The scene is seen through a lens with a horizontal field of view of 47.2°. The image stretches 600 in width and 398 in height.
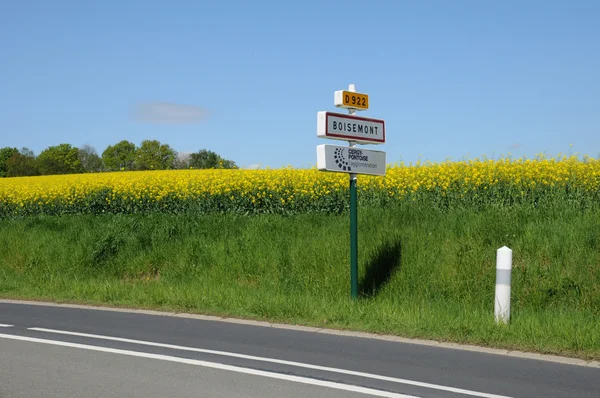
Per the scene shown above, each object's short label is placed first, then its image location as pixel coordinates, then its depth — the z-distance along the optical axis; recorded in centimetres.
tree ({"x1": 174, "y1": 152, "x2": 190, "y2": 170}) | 10028
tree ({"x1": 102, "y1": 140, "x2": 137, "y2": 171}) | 12062
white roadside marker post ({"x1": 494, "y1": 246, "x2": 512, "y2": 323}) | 912
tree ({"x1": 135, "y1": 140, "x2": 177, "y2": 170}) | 11181
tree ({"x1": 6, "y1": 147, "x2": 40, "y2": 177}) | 9762
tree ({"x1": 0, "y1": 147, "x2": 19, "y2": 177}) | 13050
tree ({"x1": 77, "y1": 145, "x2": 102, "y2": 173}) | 12449
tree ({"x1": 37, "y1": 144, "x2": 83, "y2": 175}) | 10219
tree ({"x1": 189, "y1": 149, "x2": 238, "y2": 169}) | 9721
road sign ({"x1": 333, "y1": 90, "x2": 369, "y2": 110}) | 1095
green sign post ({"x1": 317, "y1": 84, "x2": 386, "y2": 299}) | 1061
